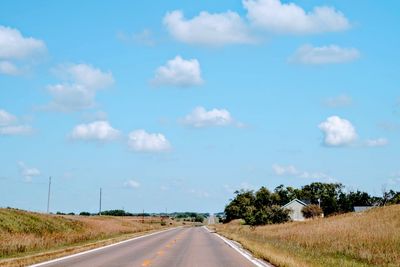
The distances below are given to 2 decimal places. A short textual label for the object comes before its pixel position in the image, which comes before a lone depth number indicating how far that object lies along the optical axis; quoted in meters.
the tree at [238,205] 156.88
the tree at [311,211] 112.19
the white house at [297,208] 118.19
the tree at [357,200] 155.25
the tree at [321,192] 159.00
